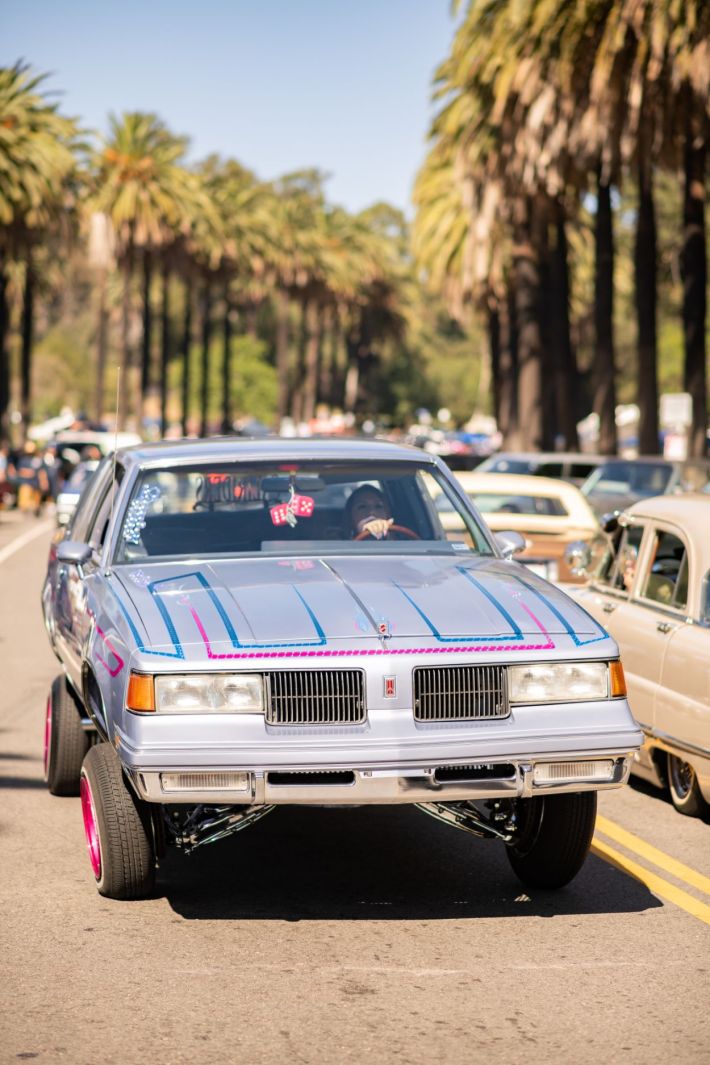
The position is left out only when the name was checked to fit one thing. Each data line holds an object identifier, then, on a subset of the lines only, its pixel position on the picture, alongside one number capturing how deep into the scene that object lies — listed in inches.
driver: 314.5
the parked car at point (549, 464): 1046.4
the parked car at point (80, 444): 1652.3
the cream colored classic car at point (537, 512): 640.4
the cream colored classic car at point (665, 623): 323.0
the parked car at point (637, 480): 936.3
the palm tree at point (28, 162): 2389.3
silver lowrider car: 235.8
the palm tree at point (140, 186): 2787.9
